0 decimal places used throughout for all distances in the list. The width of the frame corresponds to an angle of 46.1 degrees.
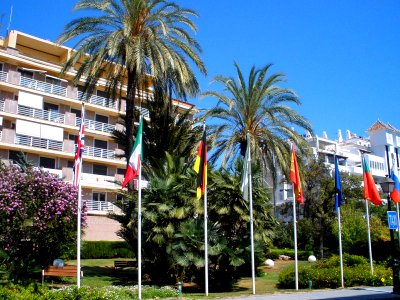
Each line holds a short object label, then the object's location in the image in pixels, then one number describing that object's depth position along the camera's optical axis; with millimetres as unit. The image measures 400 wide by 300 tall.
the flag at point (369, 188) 22922
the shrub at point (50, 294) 10594
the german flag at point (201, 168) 17438
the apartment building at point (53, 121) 43219
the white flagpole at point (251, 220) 18125
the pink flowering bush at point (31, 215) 16453
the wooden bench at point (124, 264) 25969
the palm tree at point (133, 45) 22625
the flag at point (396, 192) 23891
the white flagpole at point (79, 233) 14500
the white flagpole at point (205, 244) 17109
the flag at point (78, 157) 15688
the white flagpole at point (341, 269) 19922
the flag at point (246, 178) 18873
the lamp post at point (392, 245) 17062
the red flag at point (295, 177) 20766
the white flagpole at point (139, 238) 14977
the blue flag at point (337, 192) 21938
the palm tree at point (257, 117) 26516
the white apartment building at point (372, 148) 72525
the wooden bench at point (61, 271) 18234
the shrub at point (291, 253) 39075
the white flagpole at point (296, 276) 19125
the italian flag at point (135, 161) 16656
